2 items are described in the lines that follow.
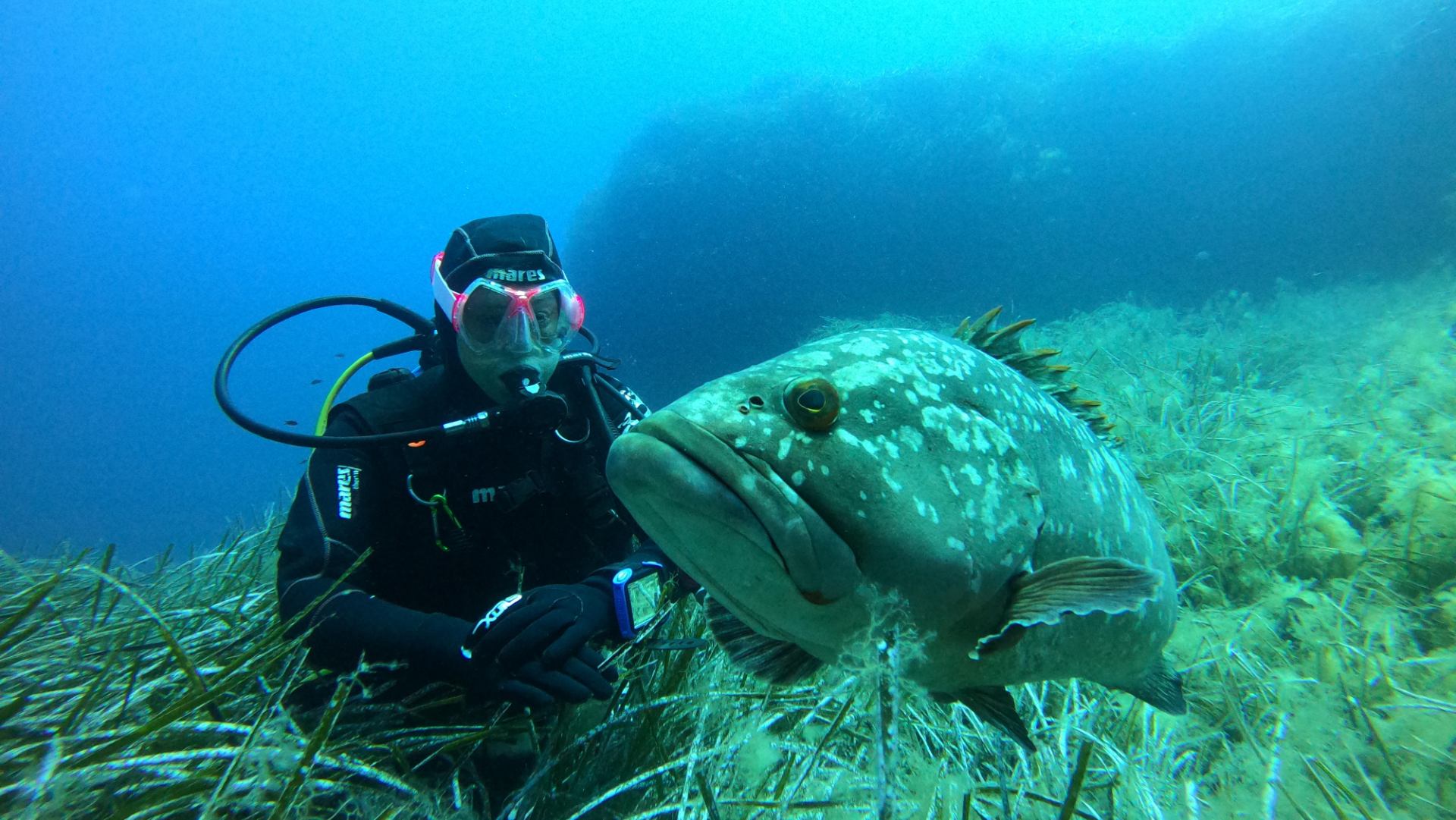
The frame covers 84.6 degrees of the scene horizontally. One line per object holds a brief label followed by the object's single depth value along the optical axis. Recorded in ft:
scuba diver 2.13
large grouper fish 1.65
